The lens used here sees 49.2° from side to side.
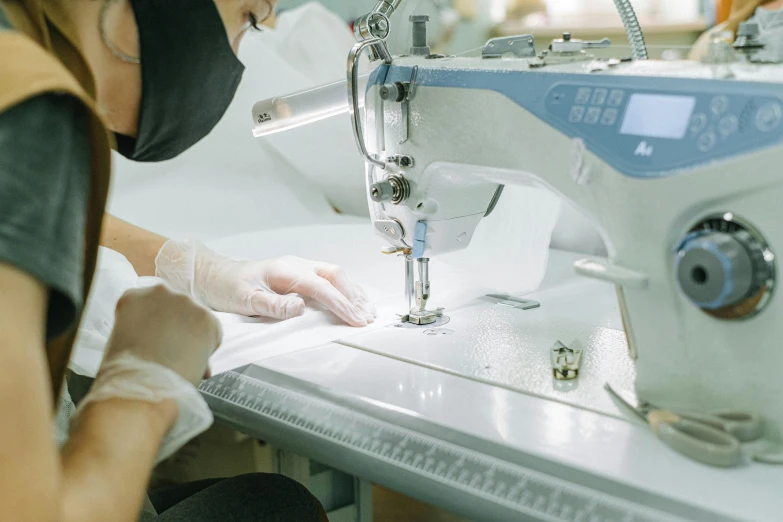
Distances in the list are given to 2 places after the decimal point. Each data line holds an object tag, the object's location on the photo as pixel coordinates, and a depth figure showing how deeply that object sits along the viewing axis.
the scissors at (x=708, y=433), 0.76
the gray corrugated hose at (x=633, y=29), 1.03
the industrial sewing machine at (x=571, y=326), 0.76
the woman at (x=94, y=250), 0.53
